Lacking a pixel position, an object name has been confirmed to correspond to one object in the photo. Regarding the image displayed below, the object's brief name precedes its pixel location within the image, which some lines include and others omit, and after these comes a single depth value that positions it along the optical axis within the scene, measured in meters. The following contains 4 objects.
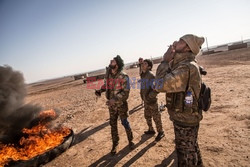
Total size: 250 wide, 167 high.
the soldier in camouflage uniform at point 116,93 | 3.94
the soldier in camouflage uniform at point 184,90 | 2.14
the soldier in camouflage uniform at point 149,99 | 4.53
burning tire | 3.77
